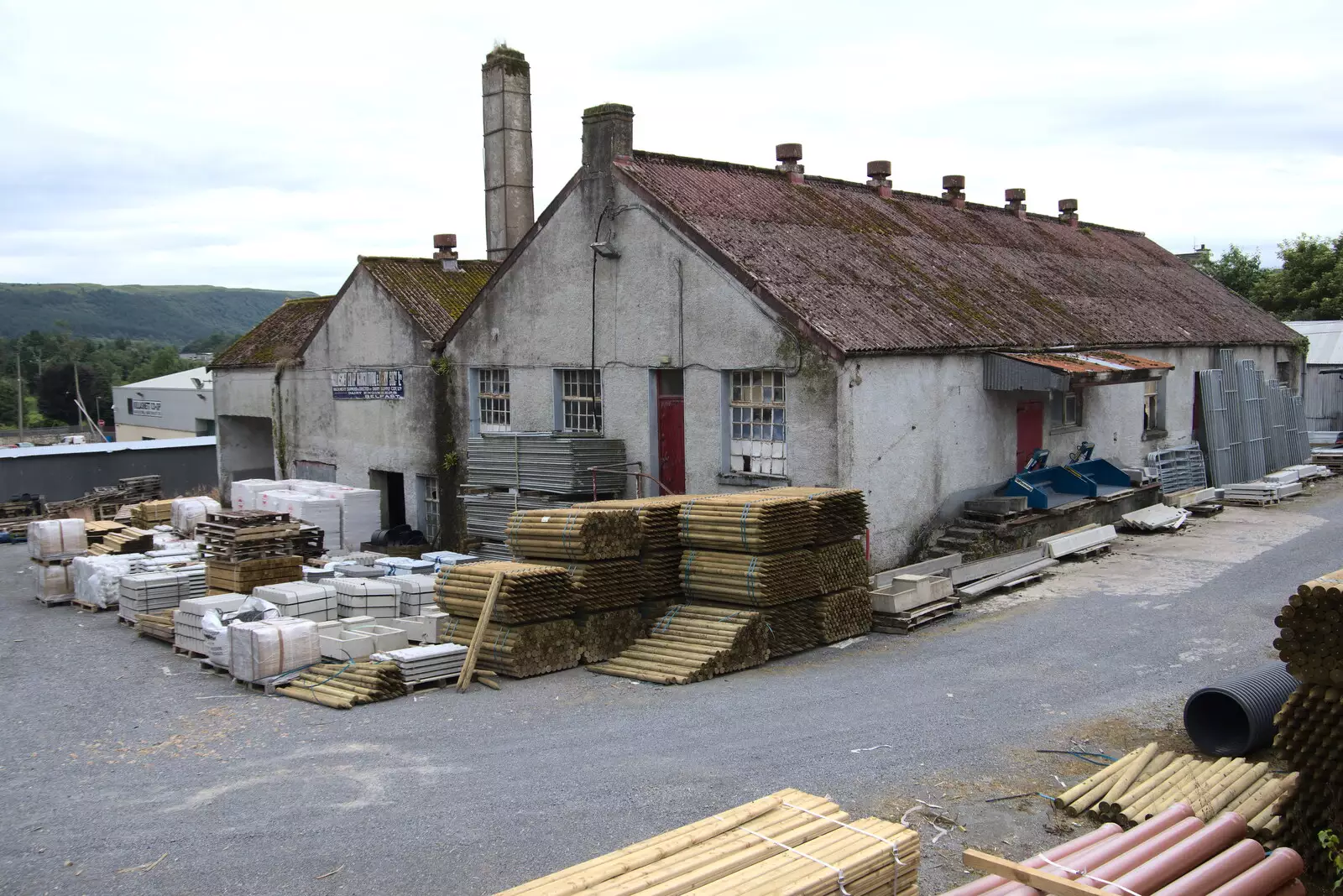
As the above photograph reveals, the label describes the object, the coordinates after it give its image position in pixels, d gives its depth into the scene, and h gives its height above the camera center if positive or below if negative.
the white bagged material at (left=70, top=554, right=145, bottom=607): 18.92 -2.58
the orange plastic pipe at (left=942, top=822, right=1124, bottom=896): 6.38 -2.79
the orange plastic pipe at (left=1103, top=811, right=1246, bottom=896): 6.48 -2.84
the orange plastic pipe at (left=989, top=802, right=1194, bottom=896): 6.41 -2.79
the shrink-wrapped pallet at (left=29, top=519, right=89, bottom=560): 20.33 -2.04
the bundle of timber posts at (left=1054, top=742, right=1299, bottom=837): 8.27 -3.07
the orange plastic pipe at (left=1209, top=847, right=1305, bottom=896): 6.76 -3.00
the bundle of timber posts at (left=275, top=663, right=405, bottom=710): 12.67 -3.10
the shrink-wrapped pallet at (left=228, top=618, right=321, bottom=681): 13.50 -2.77
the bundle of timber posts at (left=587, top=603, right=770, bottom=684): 13.14 -2.90
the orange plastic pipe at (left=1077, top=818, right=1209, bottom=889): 6.47 -2.80
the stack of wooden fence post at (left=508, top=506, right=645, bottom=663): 13.91 -1.87
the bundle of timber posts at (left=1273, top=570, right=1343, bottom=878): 7.66 -2.27
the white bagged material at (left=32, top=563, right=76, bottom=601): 19.81 -2.75
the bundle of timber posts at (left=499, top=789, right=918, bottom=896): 5.82 -2.48
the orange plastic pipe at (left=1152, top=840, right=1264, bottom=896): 6.59 -2.91
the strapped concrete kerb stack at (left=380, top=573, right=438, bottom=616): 15.63 -2.49
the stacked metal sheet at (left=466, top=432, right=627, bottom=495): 18.81 -0.81
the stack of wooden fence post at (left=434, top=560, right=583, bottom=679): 13.40 -2.48
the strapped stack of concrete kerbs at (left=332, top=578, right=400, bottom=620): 15.52 -2.49
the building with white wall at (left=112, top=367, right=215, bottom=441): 45.56 +0.80
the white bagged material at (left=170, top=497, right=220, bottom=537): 23.88 -1.88
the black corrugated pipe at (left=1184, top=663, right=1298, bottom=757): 9.63 -2.81
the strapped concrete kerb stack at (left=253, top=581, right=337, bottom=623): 15.48 -2.48
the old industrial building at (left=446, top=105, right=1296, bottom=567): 16.75 +1.15
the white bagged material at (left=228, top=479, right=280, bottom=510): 23.59 -1.48
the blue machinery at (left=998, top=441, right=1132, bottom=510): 19.27 -1.48
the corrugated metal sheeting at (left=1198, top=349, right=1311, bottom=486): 25.98 -0.65
